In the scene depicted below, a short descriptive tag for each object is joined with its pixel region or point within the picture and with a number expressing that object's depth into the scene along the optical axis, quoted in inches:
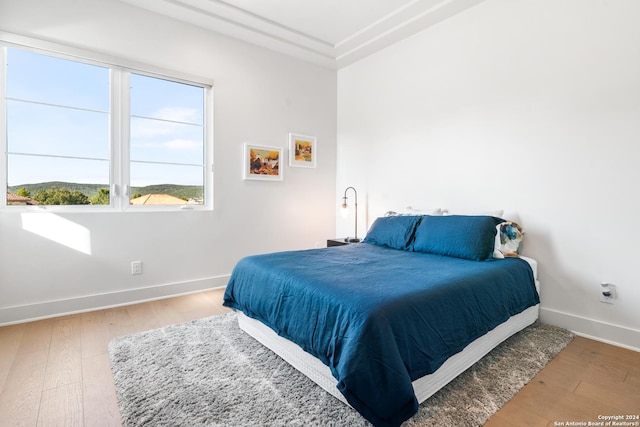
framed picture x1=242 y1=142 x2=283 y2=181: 149.2
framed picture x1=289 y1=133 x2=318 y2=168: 164.7
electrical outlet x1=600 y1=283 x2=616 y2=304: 91.4
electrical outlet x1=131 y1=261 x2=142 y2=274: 123.3
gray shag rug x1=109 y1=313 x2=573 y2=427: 59.7
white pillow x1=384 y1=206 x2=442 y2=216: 128.0
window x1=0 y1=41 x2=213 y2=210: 104.1
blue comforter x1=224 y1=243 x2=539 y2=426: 52.9
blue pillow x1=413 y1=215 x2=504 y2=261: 98.0
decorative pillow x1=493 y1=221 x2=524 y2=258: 102.7
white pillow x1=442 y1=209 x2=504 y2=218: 110.7
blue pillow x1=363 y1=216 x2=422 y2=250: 117.0
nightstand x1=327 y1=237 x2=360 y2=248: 151.4
